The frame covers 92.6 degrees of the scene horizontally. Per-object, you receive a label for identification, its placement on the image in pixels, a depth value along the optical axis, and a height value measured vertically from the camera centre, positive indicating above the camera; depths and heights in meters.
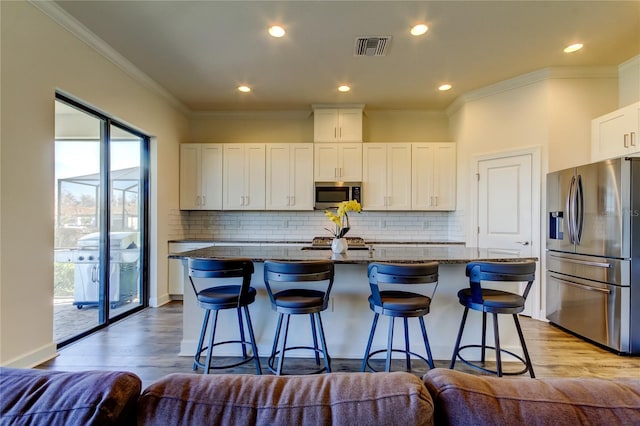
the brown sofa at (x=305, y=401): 0.67 -0.43
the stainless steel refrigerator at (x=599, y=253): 2.73 -0.37
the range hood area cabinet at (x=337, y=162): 4.88 +0.83
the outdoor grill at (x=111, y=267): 3.22 -0.63
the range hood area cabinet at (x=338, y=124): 4.87 +1.44
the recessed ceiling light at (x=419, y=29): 2.83 +1.74
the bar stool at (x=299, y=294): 2.16 -0.61
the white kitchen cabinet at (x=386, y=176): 4.86 +0.61
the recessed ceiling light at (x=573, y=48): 3.20 +1.77
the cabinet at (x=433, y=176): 4.81 +0.60
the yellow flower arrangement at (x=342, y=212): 2.86 +0.02
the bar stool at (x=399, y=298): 2.09 -0.58
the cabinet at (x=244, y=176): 4.95 +0.62
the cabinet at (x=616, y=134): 3.10 +0.88
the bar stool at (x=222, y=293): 2.24 -0.62
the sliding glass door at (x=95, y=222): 3.00 -0.10
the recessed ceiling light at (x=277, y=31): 2.86 +1.75
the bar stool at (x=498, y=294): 2.14 -0.58
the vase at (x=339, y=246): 2.87 -0.30
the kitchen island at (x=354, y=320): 2.69 -0.94
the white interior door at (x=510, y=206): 3.81 +0.10
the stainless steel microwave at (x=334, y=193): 4.85 +0.34
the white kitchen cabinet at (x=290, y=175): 4.92 +0.63
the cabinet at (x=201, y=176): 4.96 +0.62
